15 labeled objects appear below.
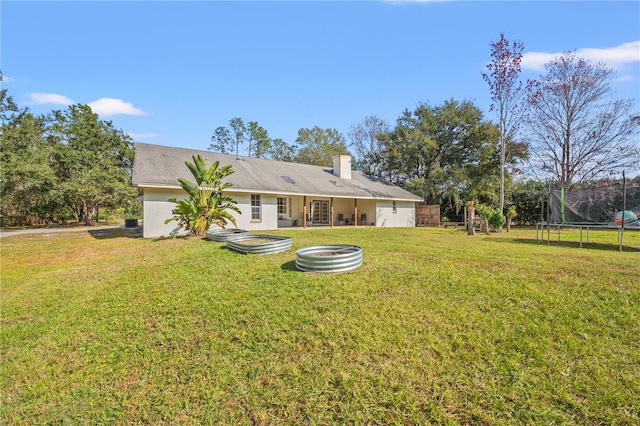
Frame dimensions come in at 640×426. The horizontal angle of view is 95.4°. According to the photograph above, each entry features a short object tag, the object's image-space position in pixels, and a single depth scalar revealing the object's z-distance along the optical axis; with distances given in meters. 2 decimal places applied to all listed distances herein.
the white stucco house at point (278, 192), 13.51
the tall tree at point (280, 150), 42.16
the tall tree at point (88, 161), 22.50
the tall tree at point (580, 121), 21.05
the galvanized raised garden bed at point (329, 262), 5.29
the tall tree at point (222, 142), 42.53
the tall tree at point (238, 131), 41.88
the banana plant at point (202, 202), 10.75
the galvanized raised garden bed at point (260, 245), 7.20
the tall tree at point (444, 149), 23.91
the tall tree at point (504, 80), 18.30
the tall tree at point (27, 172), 20.09
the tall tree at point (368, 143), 31.11
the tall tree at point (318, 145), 38.97
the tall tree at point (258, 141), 41.94
